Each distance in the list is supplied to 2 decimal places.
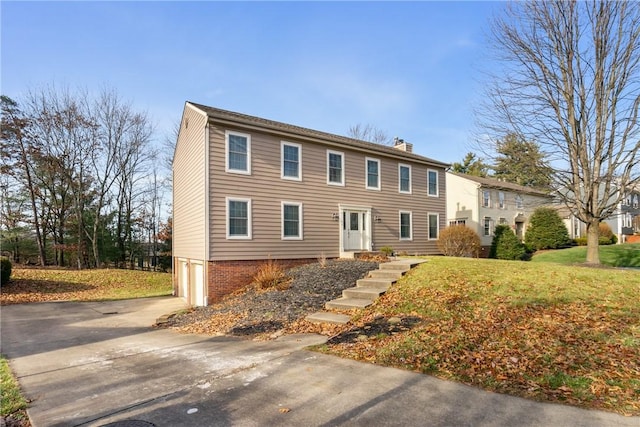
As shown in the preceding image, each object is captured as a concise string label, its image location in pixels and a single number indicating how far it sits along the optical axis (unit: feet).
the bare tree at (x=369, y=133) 112.57
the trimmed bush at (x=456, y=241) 62.23
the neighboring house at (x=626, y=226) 117.80
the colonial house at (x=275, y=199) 39.47
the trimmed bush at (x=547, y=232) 87.40
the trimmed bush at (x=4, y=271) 51.59
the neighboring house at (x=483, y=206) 91.76
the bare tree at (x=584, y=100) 33.32
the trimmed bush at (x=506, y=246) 77.97
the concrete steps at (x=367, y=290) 25.98
